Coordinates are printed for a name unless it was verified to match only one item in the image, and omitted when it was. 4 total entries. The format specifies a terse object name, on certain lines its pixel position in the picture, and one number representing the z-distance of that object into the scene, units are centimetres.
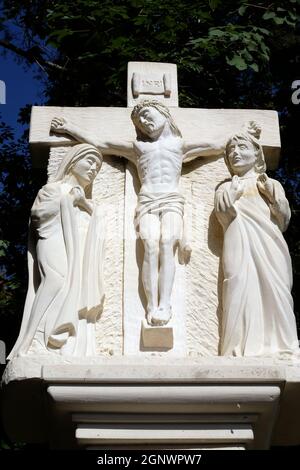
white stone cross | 559
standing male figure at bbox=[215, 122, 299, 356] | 527
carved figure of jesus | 555
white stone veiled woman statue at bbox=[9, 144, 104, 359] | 522
